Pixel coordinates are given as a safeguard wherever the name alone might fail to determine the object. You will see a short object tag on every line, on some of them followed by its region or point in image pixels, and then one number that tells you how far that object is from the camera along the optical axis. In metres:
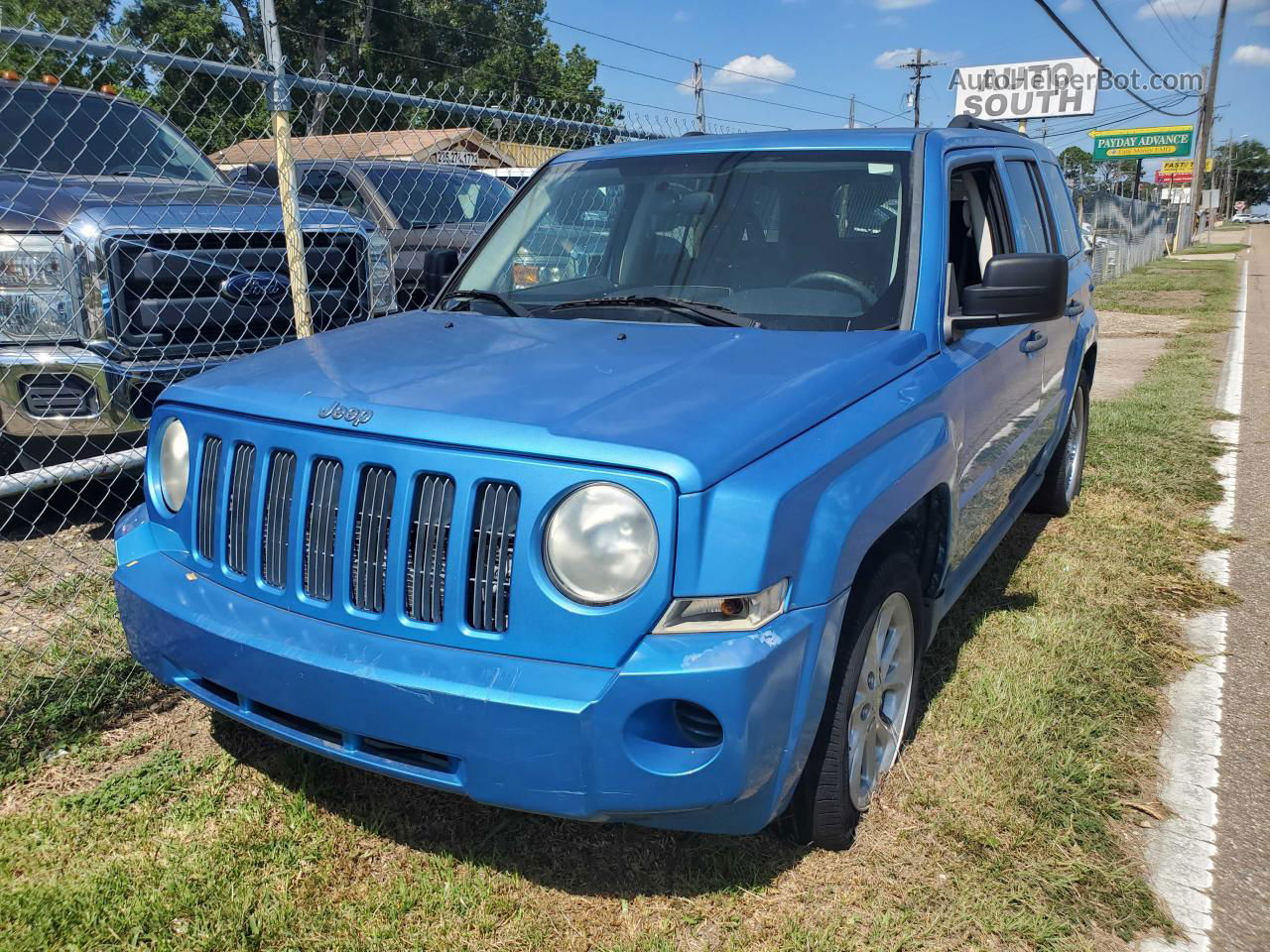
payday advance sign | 54.31
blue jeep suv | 2.08
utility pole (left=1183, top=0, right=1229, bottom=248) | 45.53
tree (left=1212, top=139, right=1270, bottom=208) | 127.00
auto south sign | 26.05
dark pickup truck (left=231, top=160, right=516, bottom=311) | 7.79
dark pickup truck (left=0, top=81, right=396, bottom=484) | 4.27
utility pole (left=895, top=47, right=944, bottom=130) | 45.94
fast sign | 61.06
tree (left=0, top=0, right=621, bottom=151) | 35.34
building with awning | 8.78
